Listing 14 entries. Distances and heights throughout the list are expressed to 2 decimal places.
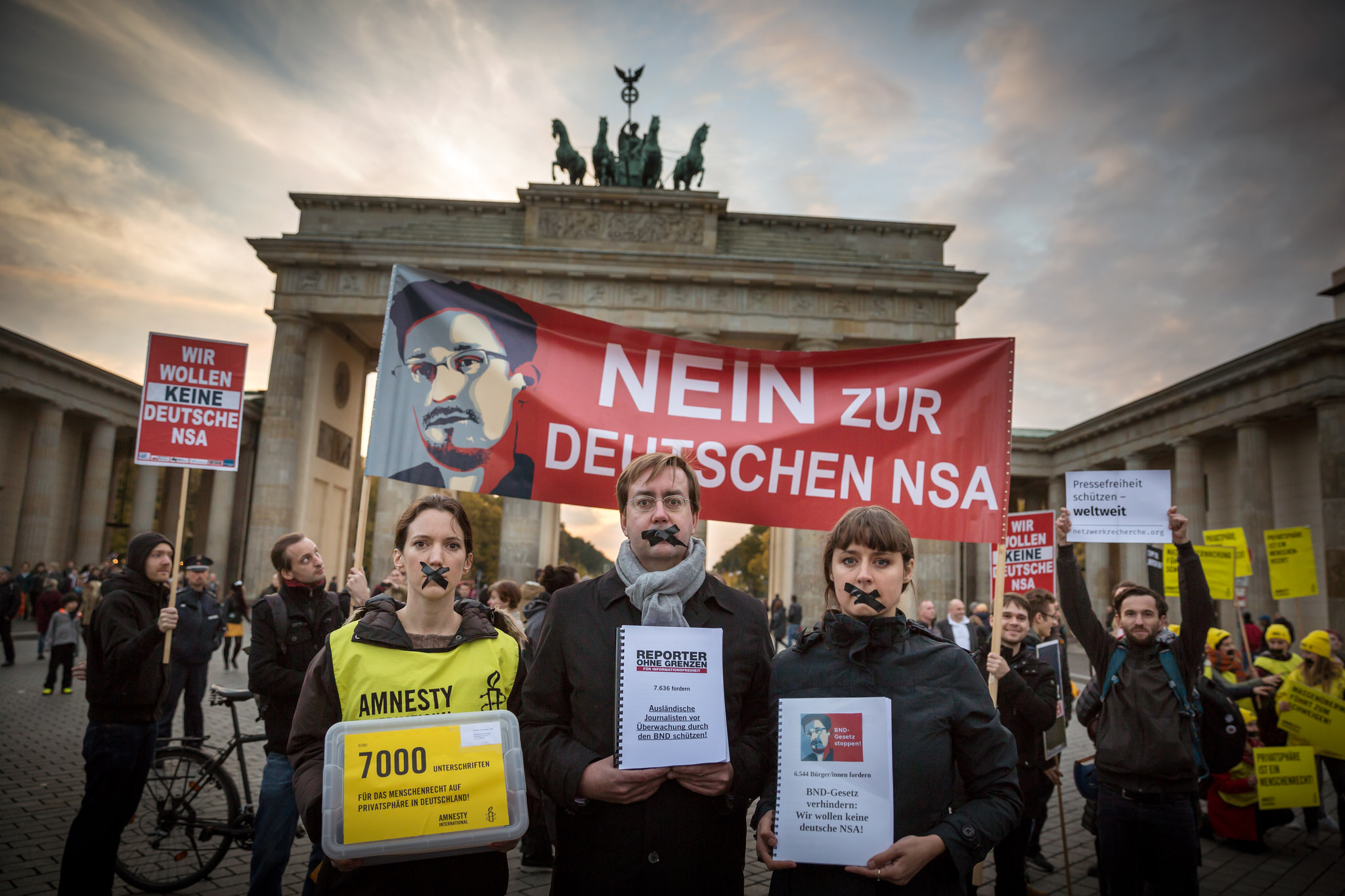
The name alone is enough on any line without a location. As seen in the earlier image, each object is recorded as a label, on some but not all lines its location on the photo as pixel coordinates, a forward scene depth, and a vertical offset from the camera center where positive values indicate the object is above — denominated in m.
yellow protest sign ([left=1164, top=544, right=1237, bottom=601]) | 8.09 -0.06
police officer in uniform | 7.84 -1.26
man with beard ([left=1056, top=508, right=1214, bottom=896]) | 3.87 -0.90
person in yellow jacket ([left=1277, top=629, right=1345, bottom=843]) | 7.10 -0.94
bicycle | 5.01 -2.00
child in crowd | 11.76 -1.96
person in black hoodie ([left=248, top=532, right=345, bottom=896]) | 4.05 -0.77
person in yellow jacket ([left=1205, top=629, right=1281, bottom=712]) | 7.12 -0.88
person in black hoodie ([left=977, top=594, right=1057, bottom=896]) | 4.72 -0.99
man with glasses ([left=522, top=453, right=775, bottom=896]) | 2.39 -0.60
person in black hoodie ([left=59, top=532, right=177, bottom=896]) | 4.04 -1.07
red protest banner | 4.45 +0.75
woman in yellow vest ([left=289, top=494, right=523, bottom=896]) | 2.47 -0.48
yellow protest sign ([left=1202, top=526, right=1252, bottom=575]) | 8.62 +0.29
